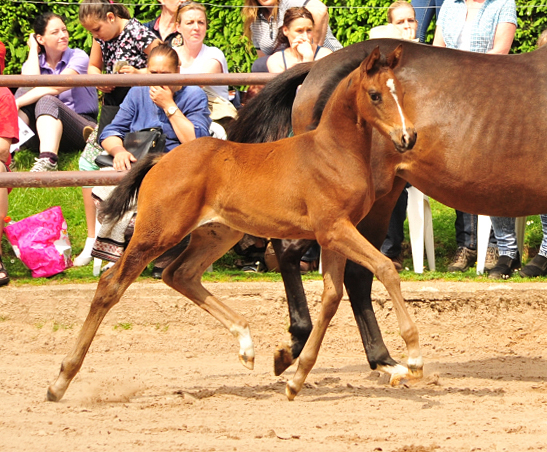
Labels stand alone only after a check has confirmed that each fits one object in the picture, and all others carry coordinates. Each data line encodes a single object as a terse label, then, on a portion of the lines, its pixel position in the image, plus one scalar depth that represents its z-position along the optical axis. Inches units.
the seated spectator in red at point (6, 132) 507.2
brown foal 321.1
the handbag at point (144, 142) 483.5
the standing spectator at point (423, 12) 629.9
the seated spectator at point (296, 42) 506.3
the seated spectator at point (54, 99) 587.8
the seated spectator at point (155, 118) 488.7
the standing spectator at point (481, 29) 493.0
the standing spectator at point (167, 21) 602.1
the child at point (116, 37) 548.1
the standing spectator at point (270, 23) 553.0
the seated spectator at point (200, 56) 543.5
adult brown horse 372.5
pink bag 505.0
